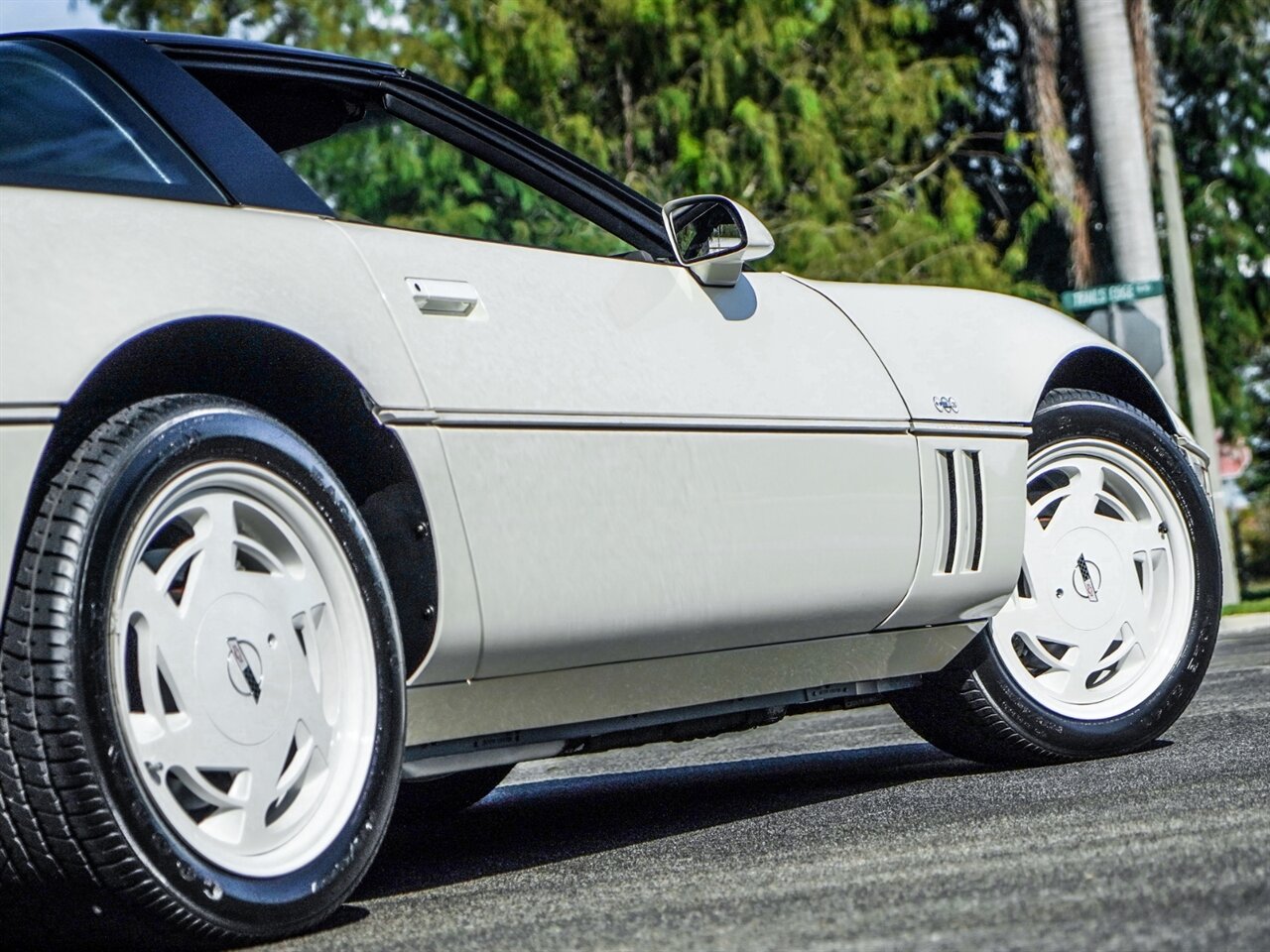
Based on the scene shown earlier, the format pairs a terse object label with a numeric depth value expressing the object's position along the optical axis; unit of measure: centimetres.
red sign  2419
